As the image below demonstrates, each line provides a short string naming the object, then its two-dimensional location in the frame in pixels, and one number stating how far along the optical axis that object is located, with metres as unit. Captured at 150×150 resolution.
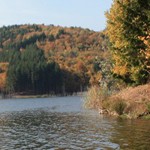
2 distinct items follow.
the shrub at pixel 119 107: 44.84
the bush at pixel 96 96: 55.84
